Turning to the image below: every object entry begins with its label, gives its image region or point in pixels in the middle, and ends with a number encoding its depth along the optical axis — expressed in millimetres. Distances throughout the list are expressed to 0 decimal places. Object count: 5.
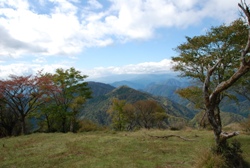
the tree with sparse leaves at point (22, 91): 26369
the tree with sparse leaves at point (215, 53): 16031
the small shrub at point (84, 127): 35606
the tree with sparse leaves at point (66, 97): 30469
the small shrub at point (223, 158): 7888
